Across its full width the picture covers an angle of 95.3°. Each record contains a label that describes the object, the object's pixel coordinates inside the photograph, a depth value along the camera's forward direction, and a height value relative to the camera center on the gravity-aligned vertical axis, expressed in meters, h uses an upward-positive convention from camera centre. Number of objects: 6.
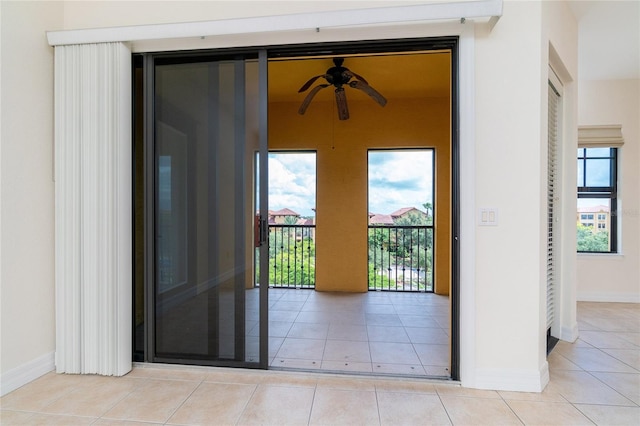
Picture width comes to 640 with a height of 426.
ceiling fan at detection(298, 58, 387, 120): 2.84 +1.31
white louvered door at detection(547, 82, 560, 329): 2.50 +0.17
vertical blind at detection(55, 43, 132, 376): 2.00 +0.01
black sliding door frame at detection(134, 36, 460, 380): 1.93 +0.43
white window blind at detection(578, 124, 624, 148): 3.72 +0.95
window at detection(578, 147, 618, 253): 3.84 +0.16
